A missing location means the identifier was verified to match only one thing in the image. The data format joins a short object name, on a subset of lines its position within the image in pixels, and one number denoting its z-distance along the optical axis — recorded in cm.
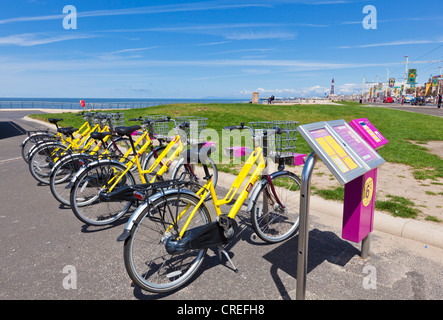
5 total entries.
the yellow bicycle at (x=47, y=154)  603
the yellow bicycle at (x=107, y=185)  397
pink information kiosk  212
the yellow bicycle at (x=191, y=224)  263
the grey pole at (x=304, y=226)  211
